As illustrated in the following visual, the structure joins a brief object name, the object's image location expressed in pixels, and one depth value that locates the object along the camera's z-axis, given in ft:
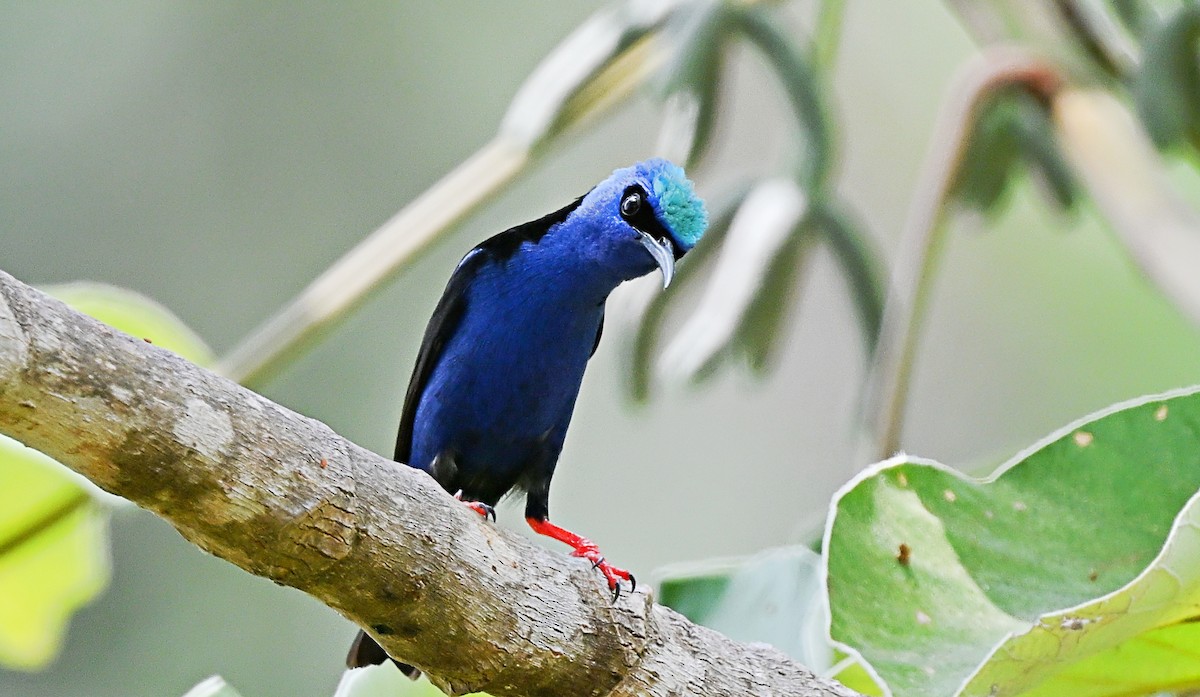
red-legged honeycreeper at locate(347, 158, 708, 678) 12.88
